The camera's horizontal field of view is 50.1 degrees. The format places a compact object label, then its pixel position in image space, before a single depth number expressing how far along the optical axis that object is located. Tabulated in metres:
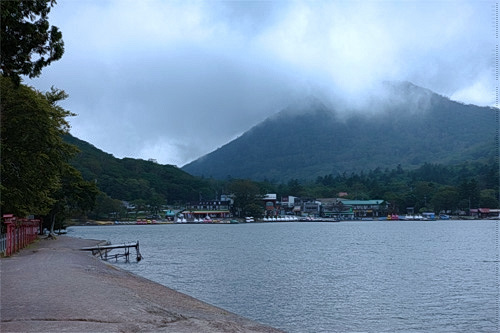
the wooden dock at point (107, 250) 47.39
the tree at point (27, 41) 12.09
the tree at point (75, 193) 60.44
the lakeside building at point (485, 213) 180.12
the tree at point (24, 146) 33.25
